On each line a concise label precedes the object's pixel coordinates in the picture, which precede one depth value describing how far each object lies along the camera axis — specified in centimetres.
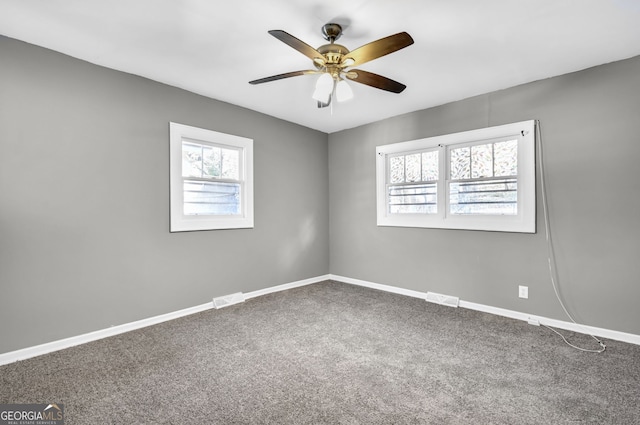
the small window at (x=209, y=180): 335
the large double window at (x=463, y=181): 324
